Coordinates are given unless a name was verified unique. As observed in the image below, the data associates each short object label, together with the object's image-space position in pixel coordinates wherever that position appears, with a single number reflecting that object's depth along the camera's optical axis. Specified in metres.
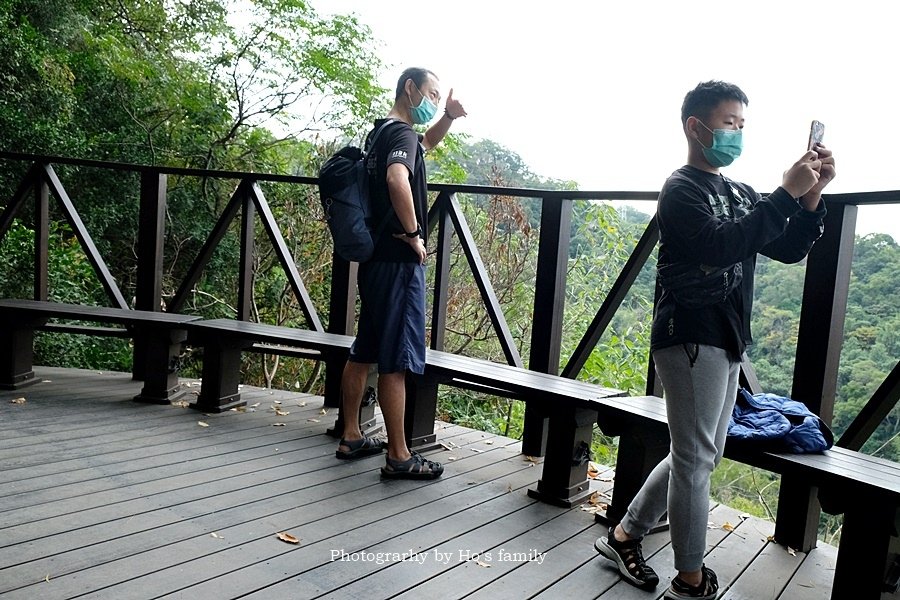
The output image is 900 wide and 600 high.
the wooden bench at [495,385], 2.71
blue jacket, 2.02
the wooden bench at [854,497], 1.84
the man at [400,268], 2.72
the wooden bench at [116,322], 3.76
